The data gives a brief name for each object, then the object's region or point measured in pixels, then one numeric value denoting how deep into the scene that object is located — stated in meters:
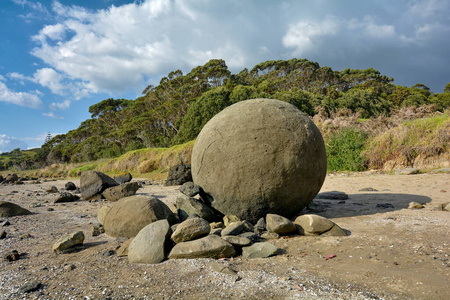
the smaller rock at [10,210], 8.22
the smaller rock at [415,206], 7.08
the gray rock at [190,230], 4.62
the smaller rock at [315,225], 5.10
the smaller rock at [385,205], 7.41
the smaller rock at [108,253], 4.71
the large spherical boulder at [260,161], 5.55
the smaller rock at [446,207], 6.72
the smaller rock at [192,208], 5.95
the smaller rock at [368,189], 10.25
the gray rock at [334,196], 8.89
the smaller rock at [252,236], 4.81
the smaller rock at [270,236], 5.08
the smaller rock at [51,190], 14.88
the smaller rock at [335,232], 5.04
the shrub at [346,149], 16.00
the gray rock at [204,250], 4.25
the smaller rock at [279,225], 5.06
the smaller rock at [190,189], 6.15
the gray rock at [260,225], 5.36
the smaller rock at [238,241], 4.49
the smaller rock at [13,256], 4.62
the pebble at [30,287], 3.41
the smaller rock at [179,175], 15.26
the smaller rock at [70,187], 16.09
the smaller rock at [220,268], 3.67
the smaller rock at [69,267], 4.11
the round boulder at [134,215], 5.74
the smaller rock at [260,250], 4.26
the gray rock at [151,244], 4.29
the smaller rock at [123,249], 4.67
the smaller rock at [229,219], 5.73
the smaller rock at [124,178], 15.77
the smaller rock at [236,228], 4.95
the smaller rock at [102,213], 6.80
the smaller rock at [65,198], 11.12
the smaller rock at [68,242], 4.95
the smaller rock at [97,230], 6.07
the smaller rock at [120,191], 10.55
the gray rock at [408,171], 13.07
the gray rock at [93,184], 11.27
